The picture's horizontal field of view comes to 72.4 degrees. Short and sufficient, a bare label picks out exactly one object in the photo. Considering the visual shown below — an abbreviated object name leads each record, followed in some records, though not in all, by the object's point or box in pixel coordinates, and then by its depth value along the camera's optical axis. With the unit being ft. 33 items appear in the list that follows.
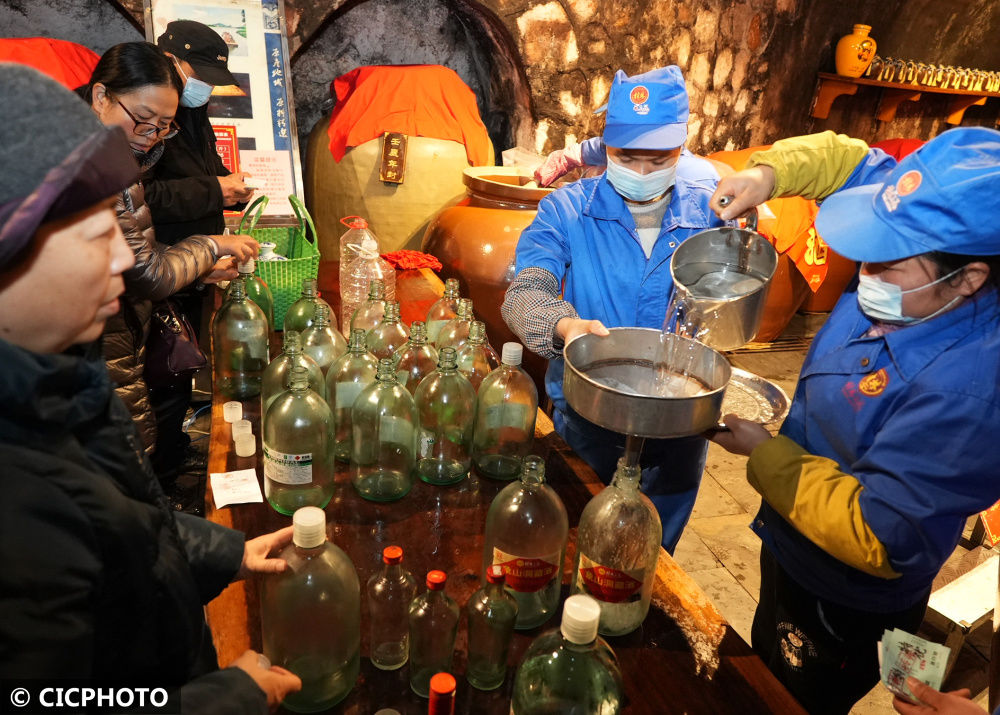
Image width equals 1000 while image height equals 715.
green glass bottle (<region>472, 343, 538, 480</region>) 5.76
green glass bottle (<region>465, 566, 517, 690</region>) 3.77
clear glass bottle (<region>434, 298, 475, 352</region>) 6.86
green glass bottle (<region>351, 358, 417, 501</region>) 5.29
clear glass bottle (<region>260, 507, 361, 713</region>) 3.66
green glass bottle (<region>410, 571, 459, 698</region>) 3.77
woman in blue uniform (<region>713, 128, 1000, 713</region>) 3.95
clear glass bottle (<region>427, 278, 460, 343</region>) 7.55
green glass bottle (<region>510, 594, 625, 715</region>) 3.25
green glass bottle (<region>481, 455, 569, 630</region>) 4.17
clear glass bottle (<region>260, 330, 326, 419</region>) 5.65
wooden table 3.89
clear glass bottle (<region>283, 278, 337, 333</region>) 7.07
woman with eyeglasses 7.13
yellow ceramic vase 19.13
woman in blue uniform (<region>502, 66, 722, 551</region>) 6.42
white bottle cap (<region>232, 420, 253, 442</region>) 5.75
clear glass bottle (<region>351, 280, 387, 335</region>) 7.34
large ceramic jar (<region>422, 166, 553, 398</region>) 10.94
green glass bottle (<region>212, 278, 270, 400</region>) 6.97
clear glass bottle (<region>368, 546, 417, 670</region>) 3.98
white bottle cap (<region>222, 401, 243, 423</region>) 6.17
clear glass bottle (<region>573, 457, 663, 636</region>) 4.18
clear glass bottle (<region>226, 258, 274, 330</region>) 8.03
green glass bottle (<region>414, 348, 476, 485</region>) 5.69
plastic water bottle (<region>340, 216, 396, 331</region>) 8.55
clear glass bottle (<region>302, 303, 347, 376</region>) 6.44
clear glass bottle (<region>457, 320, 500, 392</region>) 6.31
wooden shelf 20.11
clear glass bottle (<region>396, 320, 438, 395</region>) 6.14
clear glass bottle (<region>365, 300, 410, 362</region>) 6.75
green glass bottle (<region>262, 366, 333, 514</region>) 4.84
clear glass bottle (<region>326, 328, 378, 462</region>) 5.74
